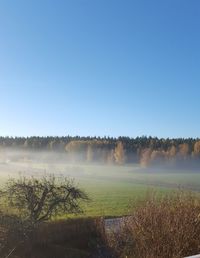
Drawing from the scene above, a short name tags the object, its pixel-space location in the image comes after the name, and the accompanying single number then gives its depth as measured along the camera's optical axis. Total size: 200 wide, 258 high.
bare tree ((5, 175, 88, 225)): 12.99
